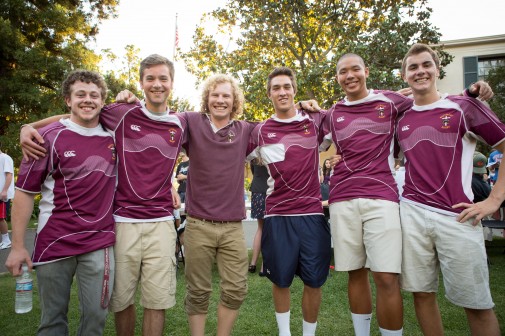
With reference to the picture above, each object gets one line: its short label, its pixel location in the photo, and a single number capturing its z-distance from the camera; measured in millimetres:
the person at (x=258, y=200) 5676
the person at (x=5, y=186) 7496
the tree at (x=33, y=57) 13758
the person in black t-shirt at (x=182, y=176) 6898
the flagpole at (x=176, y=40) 18166
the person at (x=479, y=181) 5520
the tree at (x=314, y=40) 12520
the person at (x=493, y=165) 8616
